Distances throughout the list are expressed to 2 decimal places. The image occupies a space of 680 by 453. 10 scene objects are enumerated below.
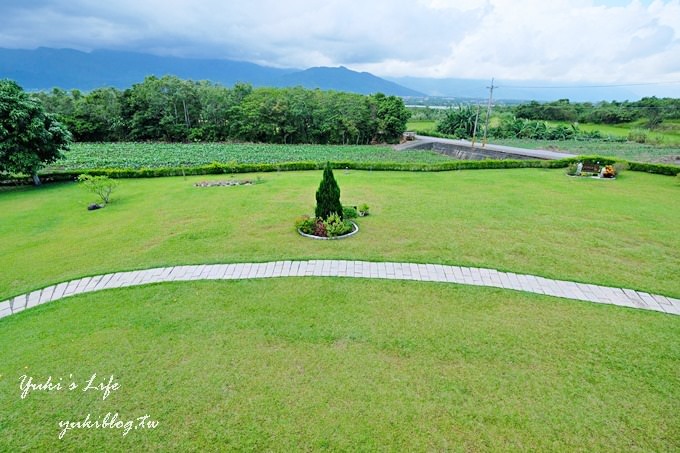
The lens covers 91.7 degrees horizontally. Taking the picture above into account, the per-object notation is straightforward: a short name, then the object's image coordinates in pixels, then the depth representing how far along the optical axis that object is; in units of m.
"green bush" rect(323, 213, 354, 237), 9.00
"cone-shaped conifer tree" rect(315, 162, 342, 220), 9.17
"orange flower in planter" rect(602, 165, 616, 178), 16.66
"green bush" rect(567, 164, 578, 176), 17.73
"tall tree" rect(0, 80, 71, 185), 15.64
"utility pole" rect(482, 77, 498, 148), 28.76
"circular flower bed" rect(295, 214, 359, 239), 9.01
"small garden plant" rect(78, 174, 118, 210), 13.38
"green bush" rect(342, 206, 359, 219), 10.35
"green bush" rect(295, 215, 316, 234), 9.31
